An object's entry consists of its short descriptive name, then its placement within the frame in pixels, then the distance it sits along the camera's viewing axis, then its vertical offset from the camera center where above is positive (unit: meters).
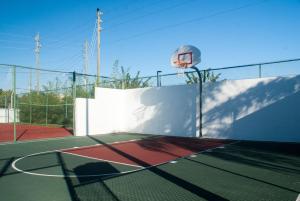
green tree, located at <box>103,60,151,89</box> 18.07 +1.26
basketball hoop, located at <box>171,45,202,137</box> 14.02 +2.23
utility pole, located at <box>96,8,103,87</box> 21.30 +6.01
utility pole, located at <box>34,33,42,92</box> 36.62 +7.59
